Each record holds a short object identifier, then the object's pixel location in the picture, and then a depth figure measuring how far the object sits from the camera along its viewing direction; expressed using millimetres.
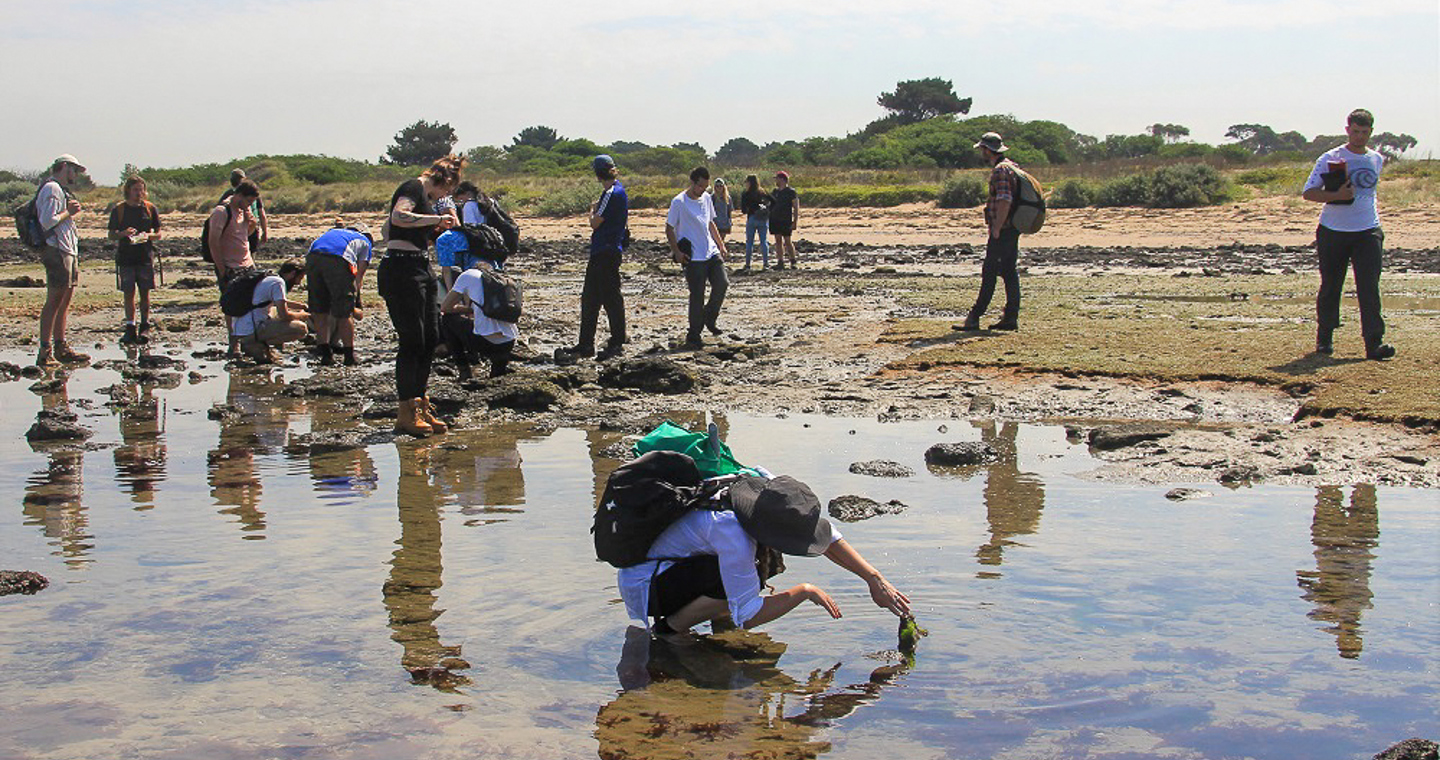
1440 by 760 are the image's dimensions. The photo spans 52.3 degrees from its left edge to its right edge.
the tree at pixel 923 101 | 96375
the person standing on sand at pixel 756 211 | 24406
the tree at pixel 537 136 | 106750
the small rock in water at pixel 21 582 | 6020
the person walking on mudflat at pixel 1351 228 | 10562
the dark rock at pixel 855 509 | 7141
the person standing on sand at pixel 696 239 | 13812
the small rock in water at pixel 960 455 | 8461
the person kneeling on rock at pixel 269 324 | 13375
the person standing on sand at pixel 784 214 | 24483
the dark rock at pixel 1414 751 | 4133
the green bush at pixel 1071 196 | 39188
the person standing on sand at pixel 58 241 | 12469
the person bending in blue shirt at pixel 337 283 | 12898
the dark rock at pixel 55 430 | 9656
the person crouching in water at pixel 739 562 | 4965
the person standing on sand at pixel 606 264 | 12977
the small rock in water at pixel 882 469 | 8203
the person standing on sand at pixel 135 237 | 14453
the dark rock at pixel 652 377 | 11328
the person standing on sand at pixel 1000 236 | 13461
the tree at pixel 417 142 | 88625
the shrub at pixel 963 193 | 40656
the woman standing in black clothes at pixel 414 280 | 9250
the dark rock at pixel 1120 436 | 8711
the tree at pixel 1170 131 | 112938
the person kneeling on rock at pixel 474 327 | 11742
